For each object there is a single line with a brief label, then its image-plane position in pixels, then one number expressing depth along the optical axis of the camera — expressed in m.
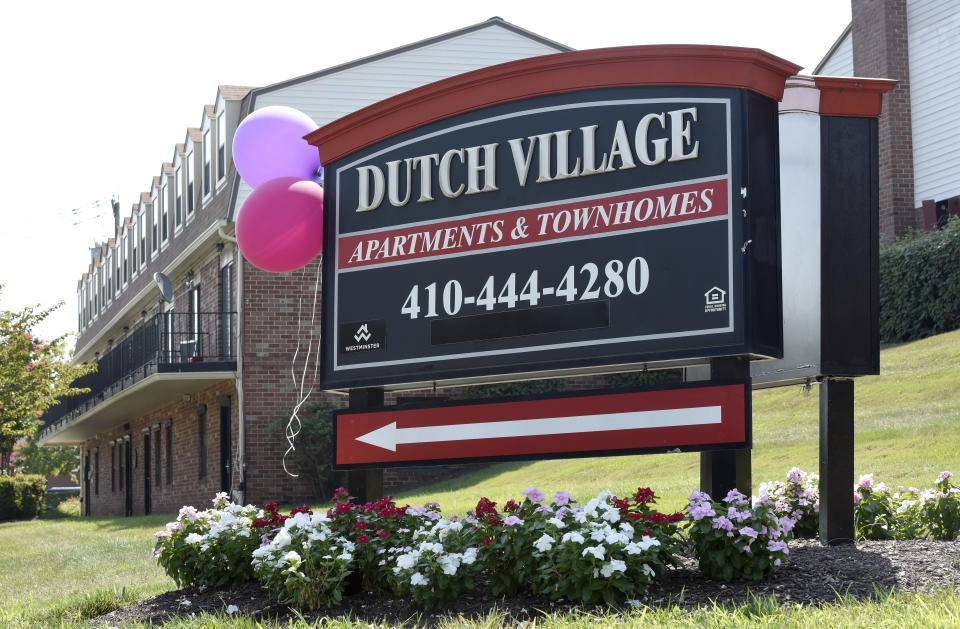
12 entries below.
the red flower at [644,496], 6.89
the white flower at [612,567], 6.09
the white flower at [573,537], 6.25
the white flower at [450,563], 6.63
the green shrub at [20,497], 35.47
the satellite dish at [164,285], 23.86
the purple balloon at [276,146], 9.41
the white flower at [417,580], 6.68
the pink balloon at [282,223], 8.88
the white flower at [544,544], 6.34
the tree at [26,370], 23.50
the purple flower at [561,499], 6.87
